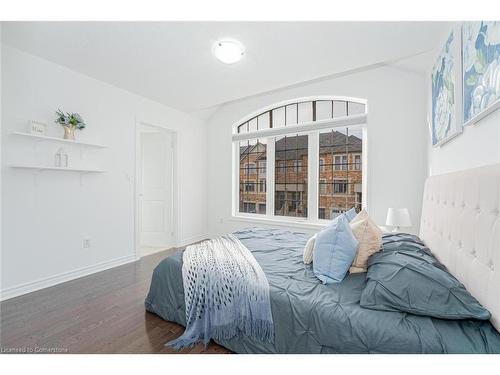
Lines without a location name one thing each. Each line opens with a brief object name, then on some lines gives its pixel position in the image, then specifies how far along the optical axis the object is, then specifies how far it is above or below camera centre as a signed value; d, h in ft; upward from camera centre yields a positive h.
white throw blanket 4.80 -2.42
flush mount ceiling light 7.54 +4.22
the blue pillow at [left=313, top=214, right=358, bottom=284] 5.17 -1.48
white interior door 14.23 -0.28
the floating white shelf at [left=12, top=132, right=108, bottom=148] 7.83 +1.54
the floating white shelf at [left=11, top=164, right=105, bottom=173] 7.89 +0.54
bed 3.46 -2.03
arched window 11.81 +1.42
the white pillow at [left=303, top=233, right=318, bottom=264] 6.14 -1.68
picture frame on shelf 8.09 +1.88
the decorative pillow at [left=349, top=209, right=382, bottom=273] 5.48 -1.28
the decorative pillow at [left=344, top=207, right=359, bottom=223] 7.07 -0.86
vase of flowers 8.80 +2.23
